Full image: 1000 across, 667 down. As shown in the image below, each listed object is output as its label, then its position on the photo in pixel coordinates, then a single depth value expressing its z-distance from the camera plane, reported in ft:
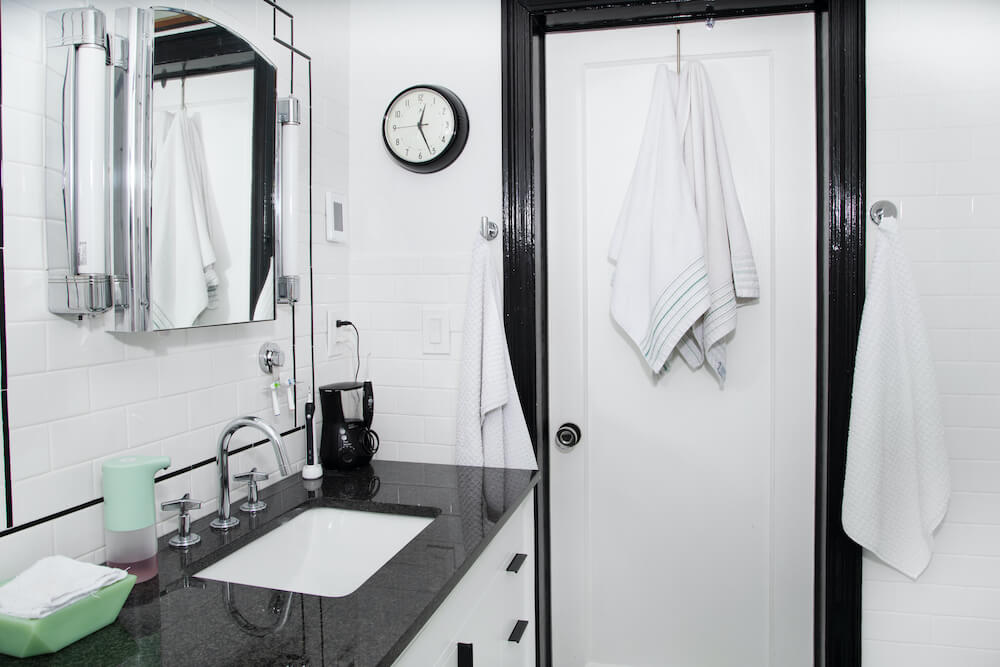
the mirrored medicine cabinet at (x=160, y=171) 3.71
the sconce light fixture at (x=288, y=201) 5.50
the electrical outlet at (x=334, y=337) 6.55
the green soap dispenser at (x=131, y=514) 3.79
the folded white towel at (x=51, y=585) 3.05
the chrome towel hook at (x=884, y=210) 5.81
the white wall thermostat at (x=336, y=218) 6.45
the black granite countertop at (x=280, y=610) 3.10
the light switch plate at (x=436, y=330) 6.63
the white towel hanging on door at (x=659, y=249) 5.90
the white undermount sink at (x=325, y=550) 4.69
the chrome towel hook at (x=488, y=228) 6.39
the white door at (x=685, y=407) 6.30
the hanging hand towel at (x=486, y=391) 6.19
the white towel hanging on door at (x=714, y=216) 6.04
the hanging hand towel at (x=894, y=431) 5.64
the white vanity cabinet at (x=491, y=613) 3.95
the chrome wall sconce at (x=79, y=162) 3.67
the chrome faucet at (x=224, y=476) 4.65
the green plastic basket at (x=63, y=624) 2.98
